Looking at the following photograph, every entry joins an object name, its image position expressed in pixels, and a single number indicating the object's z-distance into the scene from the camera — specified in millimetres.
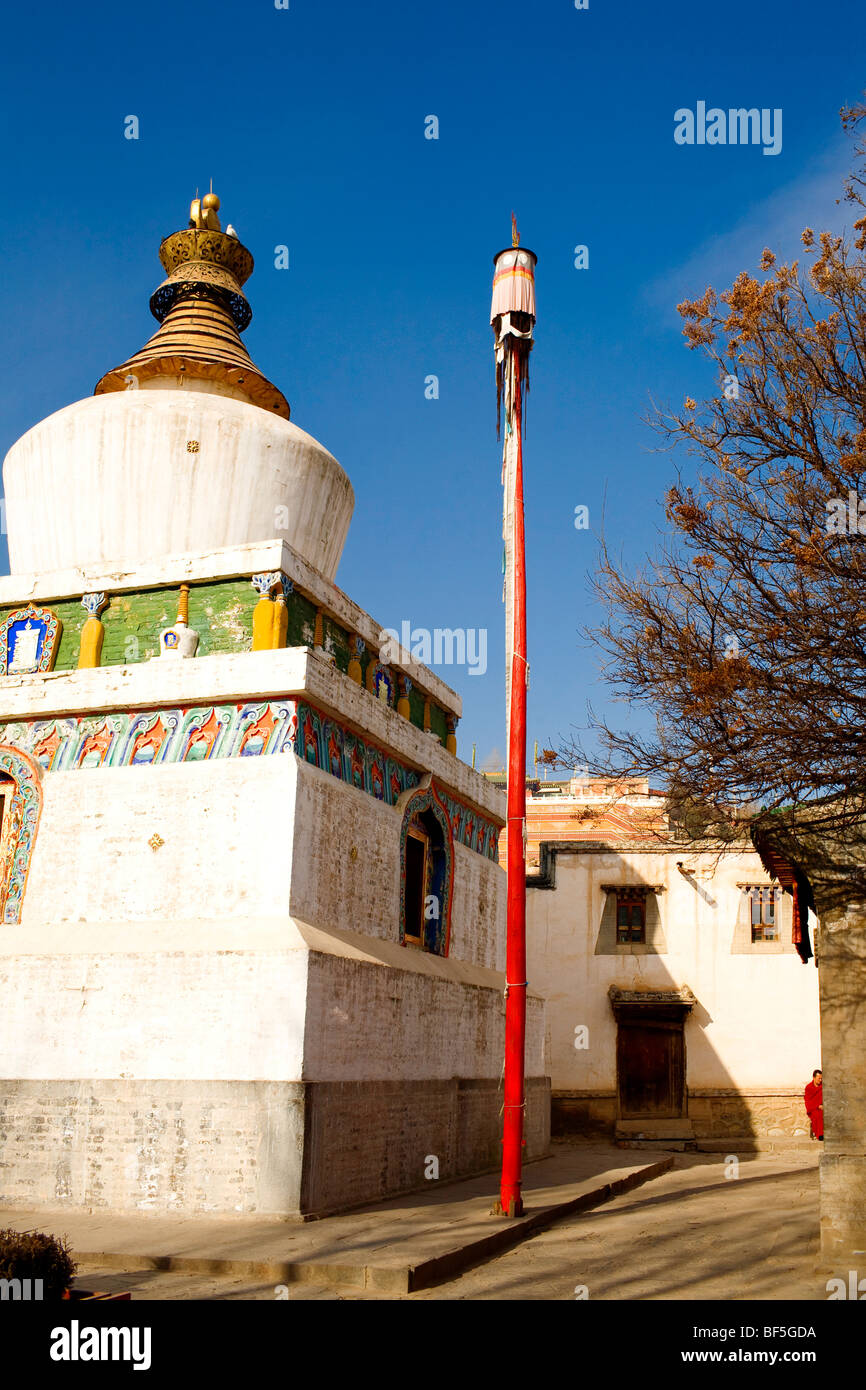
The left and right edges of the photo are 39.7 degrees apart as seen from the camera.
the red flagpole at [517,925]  11172
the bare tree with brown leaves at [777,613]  8664
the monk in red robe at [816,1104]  19547
